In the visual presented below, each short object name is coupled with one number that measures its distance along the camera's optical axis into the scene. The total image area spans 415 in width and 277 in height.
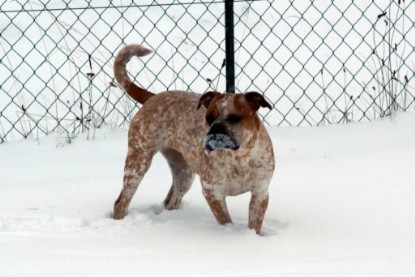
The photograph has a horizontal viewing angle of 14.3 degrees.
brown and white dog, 6.76
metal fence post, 10.32
